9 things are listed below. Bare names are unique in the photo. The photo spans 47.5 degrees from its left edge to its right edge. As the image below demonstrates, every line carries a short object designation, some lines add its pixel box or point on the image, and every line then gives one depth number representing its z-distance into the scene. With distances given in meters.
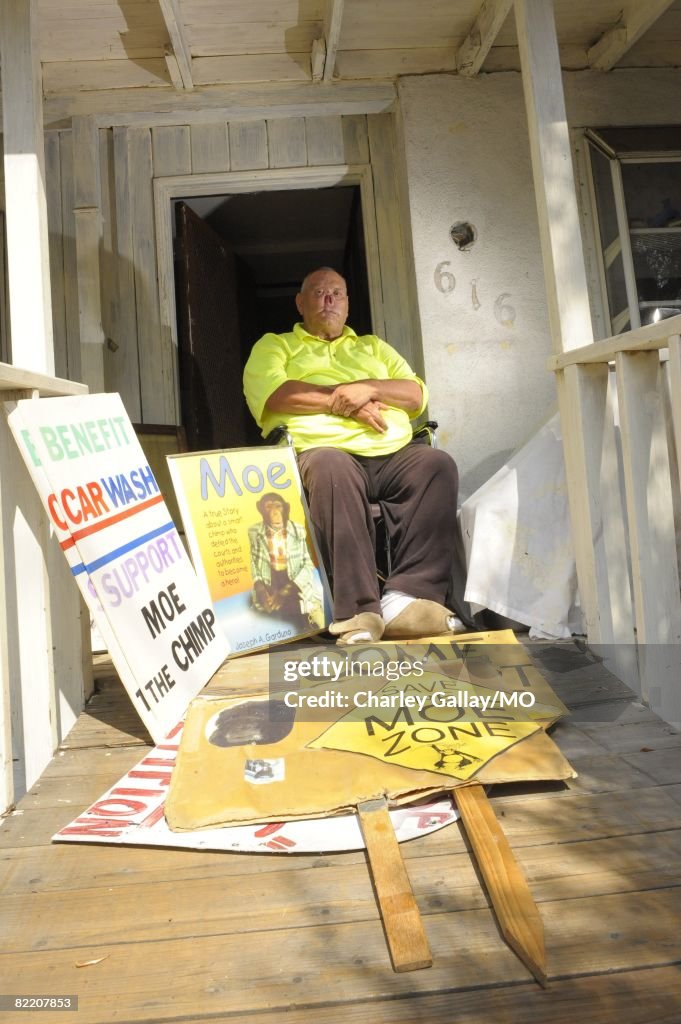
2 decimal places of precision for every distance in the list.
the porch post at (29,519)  1.82
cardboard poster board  1.40
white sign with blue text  1.77
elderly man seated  2.49
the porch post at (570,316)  2.17
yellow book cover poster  2.42
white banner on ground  1.29
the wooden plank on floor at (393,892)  0.99
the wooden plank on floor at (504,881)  0.99
